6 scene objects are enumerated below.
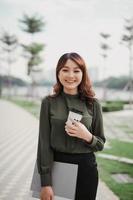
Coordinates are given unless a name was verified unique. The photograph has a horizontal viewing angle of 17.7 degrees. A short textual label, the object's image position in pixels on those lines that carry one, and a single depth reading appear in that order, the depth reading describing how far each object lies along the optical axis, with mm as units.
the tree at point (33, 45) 19000
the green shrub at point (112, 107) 13758
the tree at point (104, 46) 19384
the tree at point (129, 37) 17312
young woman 1727
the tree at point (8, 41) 21625
